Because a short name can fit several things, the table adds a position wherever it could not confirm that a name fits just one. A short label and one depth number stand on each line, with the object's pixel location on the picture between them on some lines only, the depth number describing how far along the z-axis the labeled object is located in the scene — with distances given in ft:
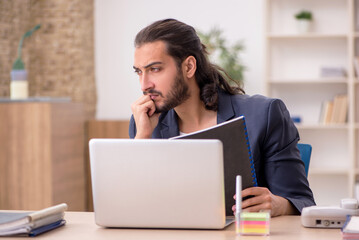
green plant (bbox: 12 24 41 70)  14.96
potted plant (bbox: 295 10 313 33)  16.89
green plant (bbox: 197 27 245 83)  16.72
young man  6.75
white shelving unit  17.31
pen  4.73
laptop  4.74
